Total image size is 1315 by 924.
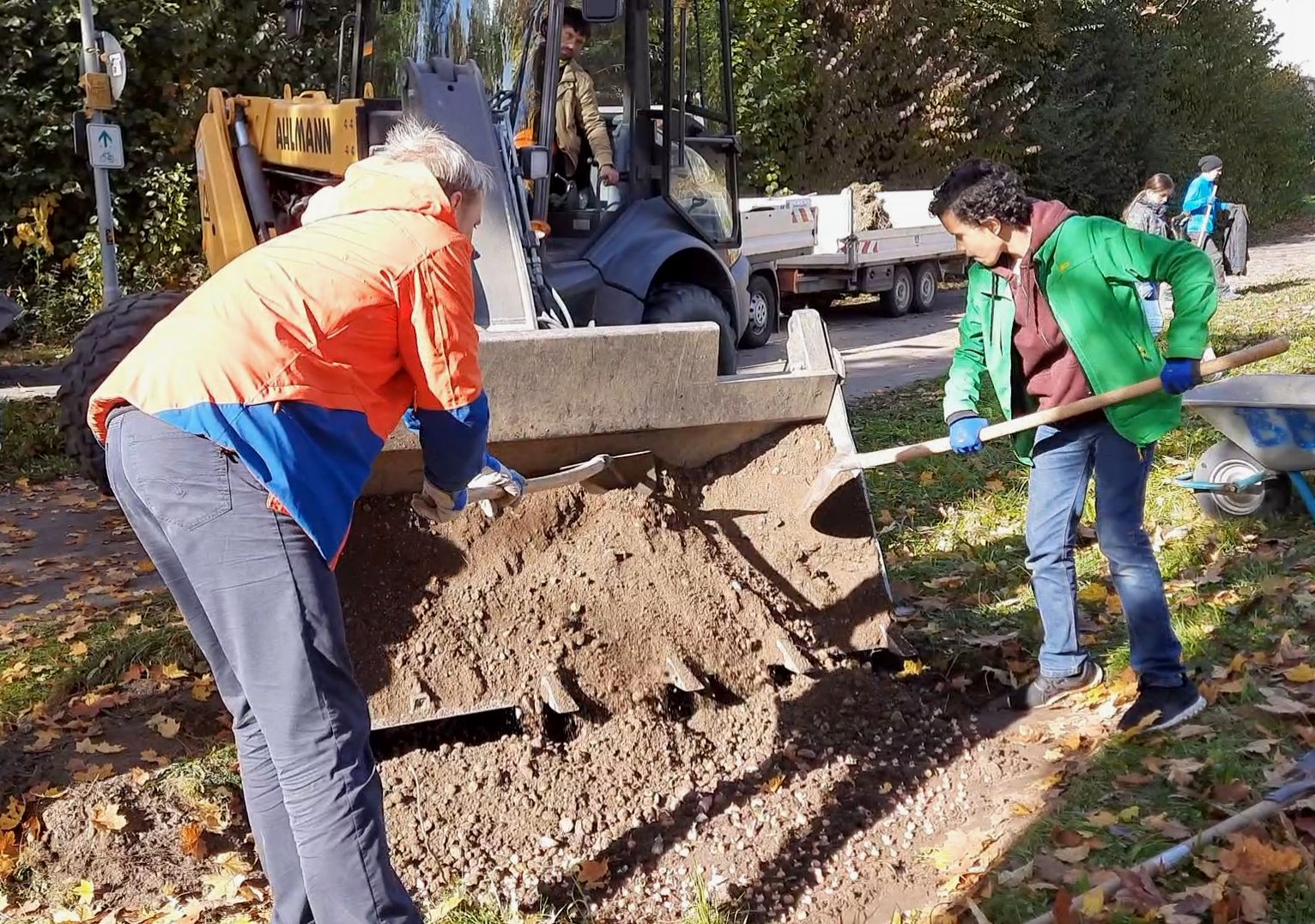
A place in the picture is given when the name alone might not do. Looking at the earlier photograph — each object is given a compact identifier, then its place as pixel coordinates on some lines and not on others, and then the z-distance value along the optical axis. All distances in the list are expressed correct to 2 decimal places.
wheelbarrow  4.93
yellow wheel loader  4.00
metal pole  10.50
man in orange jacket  2.35
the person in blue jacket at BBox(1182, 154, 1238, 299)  14.61
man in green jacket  3.53
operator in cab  5.99
